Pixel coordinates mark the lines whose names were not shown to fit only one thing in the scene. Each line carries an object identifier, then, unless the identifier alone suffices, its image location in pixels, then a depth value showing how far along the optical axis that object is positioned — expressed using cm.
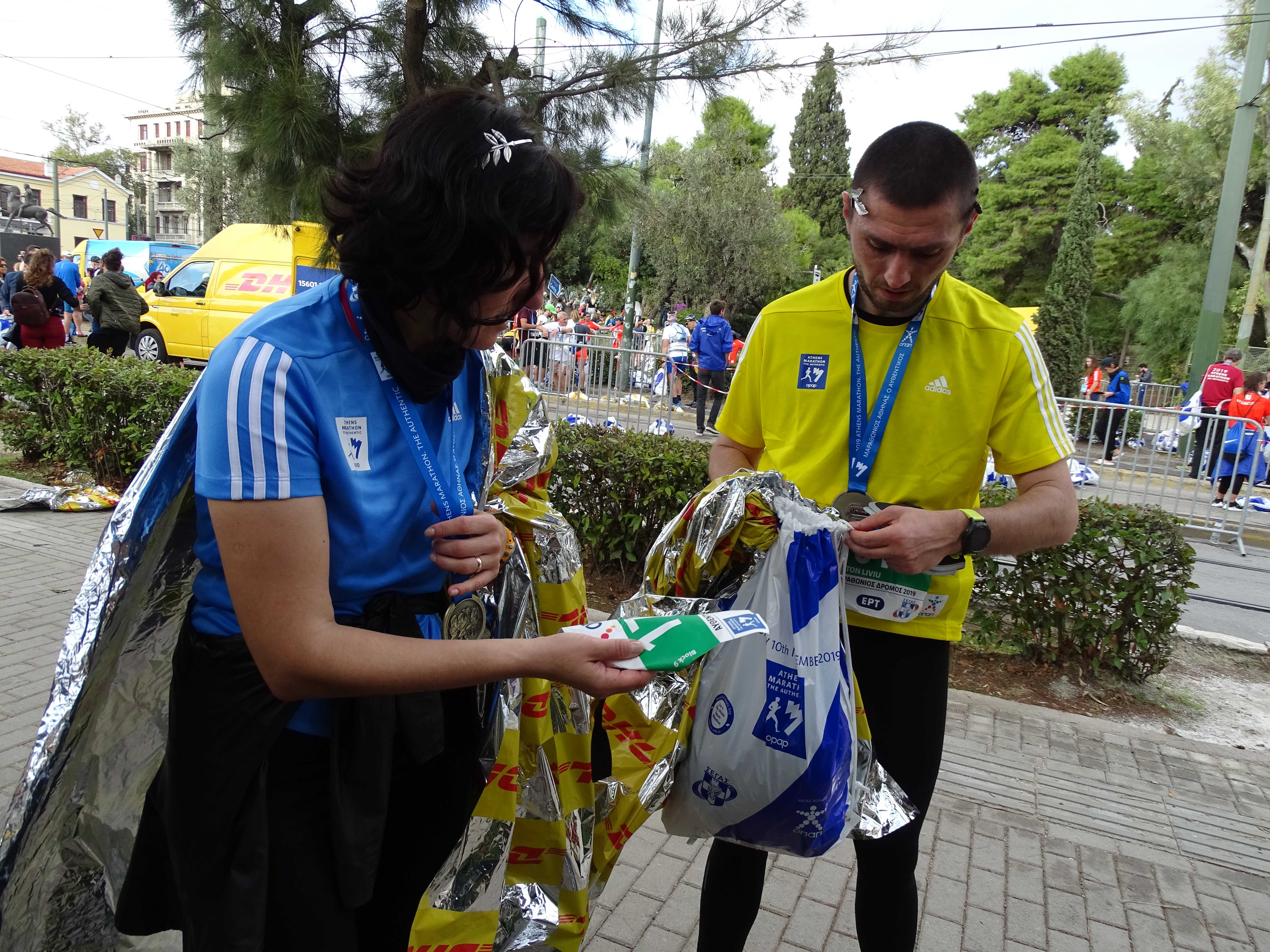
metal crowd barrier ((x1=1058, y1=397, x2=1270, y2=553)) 932
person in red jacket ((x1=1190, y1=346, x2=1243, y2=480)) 1452
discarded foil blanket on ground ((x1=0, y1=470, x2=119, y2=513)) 692
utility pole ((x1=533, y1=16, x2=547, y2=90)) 611
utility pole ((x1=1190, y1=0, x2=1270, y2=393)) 1220
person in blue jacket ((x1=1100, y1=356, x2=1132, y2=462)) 938
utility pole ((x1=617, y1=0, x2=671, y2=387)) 616
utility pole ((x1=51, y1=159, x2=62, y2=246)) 3693
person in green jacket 1169
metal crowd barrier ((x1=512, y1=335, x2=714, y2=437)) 1132
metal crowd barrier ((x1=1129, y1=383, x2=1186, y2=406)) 2183
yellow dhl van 1553
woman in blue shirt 125
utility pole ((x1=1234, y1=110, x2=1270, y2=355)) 2284
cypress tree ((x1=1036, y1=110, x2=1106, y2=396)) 2470
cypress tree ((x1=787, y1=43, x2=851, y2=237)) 4578
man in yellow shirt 183
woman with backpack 1064
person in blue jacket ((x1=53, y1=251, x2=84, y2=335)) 1753
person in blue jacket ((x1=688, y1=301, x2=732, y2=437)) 1520
